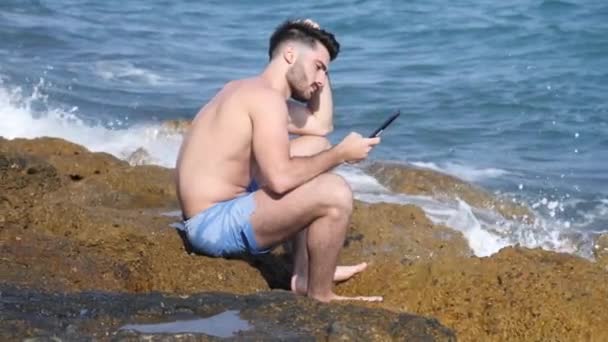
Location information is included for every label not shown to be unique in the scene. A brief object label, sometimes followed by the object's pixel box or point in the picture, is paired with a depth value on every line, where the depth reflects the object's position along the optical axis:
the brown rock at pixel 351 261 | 8.62
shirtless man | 9.30
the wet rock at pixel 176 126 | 21.42
